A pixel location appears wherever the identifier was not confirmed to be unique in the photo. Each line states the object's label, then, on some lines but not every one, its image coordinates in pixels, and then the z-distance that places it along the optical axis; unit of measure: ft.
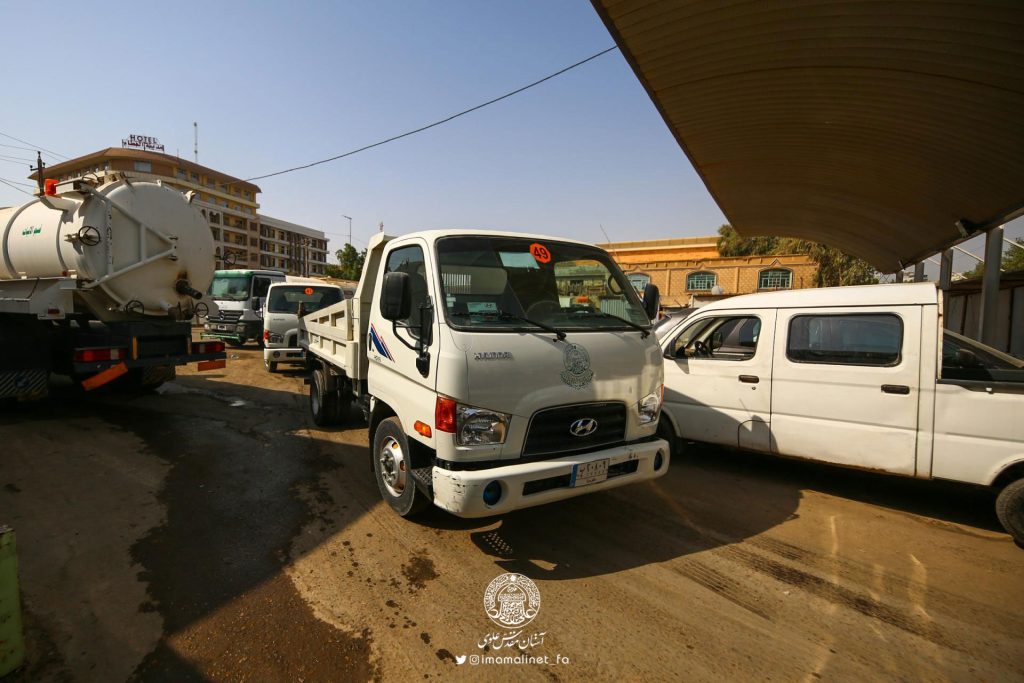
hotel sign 206.62
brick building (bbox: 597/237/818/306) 101.76
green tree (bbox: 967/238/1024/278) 106.22
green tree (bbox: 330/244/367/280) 140.50
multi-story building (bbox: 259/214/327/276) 257.75
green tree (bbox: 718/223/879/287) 96.53
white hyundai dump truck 9.73
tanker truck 20.03
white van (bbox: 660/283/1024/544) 12.42
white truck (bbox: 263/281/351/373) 35.01
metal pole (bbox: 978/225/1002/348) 25.64
